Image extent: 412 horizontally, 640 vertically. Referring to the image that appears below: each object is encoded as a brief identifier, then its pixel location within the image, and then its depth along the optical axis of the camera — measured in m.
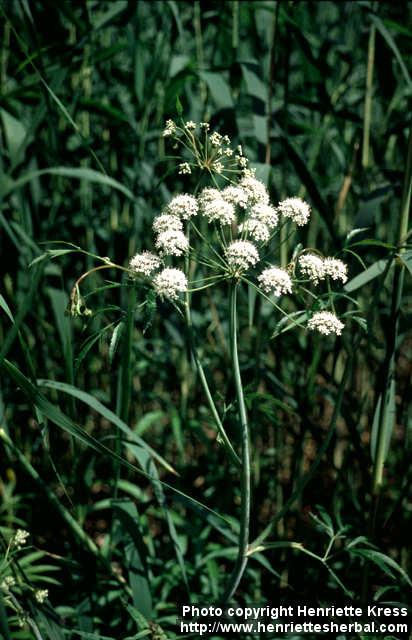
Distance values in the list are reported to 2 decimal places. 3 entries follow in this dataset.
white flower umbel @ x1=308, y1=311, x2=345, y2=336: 0.73
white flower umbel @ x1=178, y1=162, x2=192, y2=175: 0.75
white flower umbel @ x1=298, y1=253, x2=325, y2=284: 0.74
